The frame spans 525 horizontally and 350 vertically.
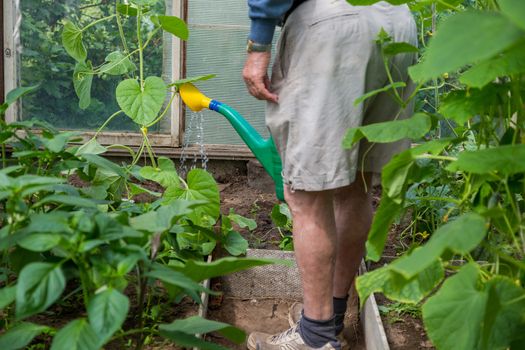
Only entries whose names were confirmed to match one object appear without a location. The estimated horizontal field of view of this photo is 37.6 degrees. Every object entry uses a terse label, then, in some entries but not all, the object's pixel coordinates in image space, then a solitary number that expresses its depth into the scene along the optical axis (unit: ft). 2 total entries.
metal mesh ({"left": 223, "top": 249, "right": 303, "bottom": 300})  9.03
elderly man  6.47
